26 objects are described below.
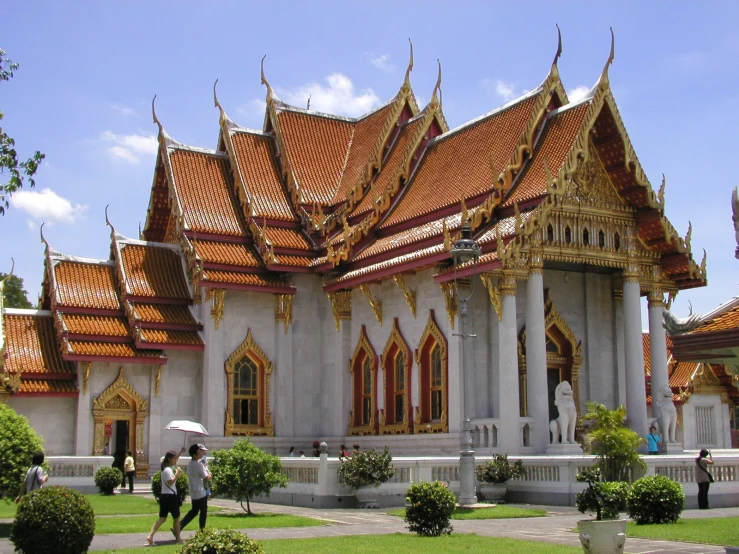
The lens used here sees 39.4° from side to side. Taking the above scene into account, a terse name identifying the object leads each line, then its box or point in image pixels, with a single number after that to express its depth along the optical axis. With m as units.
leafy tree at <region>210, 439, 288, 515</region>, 18.08
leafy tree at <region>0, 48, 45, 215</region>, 12.66
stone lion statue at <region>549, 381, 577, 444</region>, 22.09
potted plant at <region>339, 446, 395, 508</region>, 19.53
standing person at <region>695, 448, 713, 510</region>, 17.83
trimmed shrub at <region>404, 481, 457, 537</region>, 14.38
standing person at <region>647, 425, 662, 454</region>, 23.00
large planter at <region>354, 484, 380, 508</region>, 19.75
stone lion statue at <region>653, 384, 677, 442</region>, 23.50
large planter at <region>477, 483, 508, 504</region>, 20.27
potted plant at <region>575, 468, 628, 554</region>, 10.73
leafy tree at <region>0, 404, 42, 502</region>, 15.04
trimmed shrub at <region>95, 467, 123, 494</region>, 23.98
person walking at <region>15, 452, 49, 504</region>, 14.06
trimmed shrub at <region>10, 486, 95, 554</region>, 11.52
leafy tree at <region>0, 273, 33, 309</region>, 52.12
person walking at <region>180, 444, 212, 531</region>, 13.89
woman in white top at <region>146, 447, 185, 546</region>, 13.82
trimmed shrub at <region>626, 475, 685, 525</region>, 15.23
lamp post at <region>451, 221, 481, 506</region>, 17.83
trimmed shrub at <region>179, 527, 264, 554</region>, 8.52
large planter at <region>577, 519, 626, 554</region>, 10.71
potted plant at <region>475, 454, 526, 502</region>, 20.19
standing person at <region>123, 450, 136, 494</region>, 24.50
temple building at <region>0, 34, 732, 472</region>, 24.00
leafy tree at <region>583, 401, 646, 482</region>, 16.78
